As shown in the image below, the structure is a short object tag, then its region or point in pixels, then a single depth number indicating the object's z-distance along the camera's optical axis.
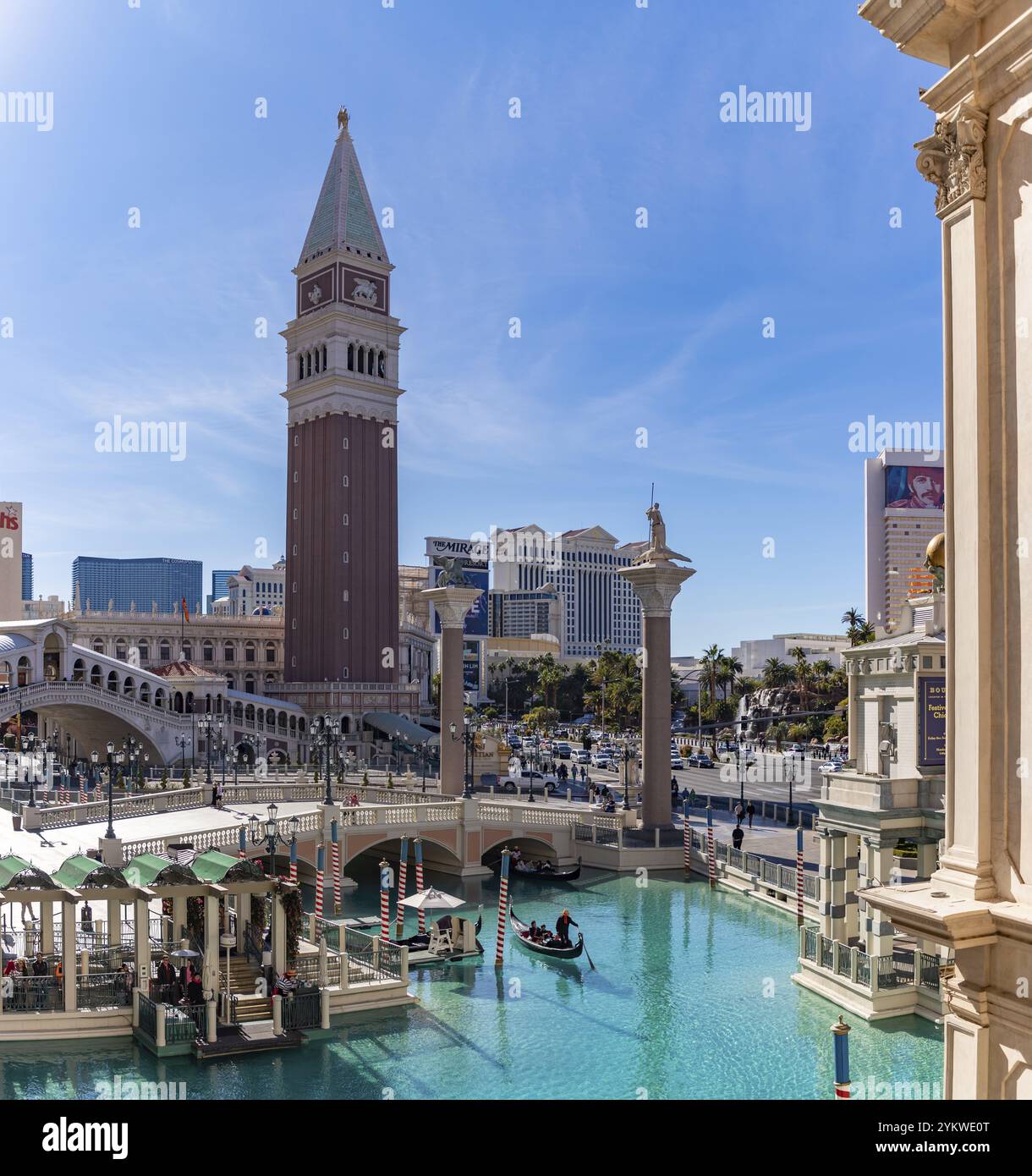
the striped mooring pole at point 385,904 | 29.86
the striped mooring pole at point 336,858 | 35.28
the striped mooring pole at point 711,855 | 38.72
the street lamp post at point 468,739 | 44.29
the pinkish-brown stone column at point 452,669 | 45.53
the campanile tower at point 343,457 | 88.62
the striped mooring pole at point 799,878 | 32.06
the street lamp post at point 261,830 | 35.10
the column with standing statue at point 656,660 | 42.38
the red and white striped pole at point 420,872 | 31.37
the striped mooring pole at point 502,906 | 28.98
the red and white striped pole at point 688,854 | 40.84
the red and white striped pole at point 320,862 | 30.23
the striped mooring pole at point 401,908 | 31.22
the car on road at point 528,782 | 59.35
